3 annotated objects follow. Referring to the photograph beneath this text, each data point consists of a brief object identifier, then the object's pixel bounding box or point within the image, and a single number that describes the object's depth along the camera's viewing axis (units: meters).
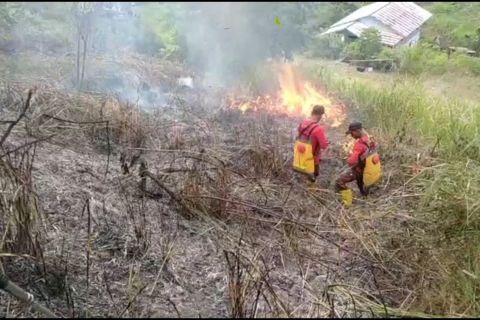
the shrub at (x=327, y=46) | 14.43
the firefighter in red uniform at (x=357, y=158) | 5.59
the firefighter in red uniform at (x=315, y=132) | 5.71
